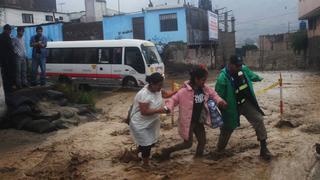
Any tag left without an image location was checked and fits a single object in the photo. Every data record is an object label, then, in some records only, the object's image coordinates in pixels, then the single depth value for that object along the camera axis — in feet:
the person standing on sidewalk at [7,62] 27.12
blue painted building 77.83
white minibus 43.57
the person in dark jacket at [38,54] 31.62
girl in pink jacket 14.96
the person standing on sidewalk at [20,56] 28.29
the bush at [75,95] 30.89
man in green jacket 15.30
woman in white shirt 14.32
